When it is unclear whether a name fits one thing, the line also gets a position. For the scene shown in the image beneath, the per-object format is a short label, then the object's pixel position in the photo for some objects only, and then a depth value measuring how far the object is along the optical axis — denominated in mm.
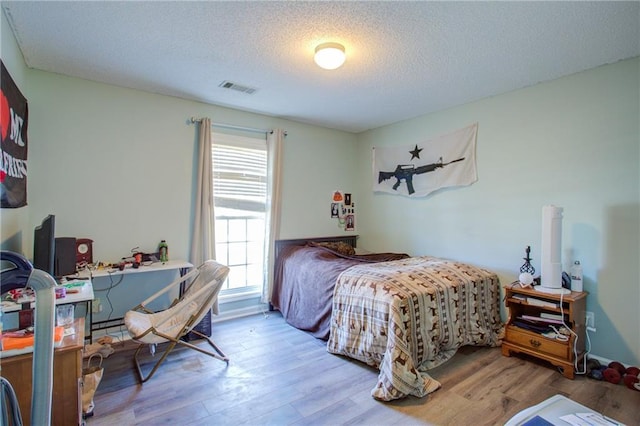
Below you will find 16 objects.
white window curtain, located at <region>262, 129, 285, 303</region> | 3953
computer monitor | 2053
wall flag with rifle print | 3570
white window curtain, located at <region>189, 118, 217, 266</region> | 3492
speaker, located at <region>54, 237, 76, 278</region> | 2533
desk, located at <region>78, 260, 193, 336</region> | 2840
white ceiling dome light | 2266
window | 3771
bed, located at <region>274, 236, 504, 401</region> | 2314
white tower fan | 2643
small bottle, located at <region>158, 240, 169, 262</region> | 3264
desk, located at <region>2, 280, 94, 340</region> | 1859
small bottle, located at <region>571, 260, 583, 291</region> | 2650
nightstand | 2477
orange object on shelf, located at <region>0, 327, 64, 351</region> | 1544
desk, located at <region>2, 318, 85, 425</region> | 1522
